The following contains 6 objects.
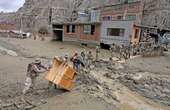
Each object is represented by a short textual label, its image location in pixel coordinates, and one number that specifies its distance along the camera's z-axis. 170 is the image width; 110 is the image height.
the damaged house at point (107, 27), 14.17
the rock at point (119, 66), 9.06
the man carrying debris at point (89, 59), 8.95
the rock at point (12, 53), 12.95
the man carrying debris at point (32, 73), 5.54
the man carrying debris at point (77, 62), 6.90
